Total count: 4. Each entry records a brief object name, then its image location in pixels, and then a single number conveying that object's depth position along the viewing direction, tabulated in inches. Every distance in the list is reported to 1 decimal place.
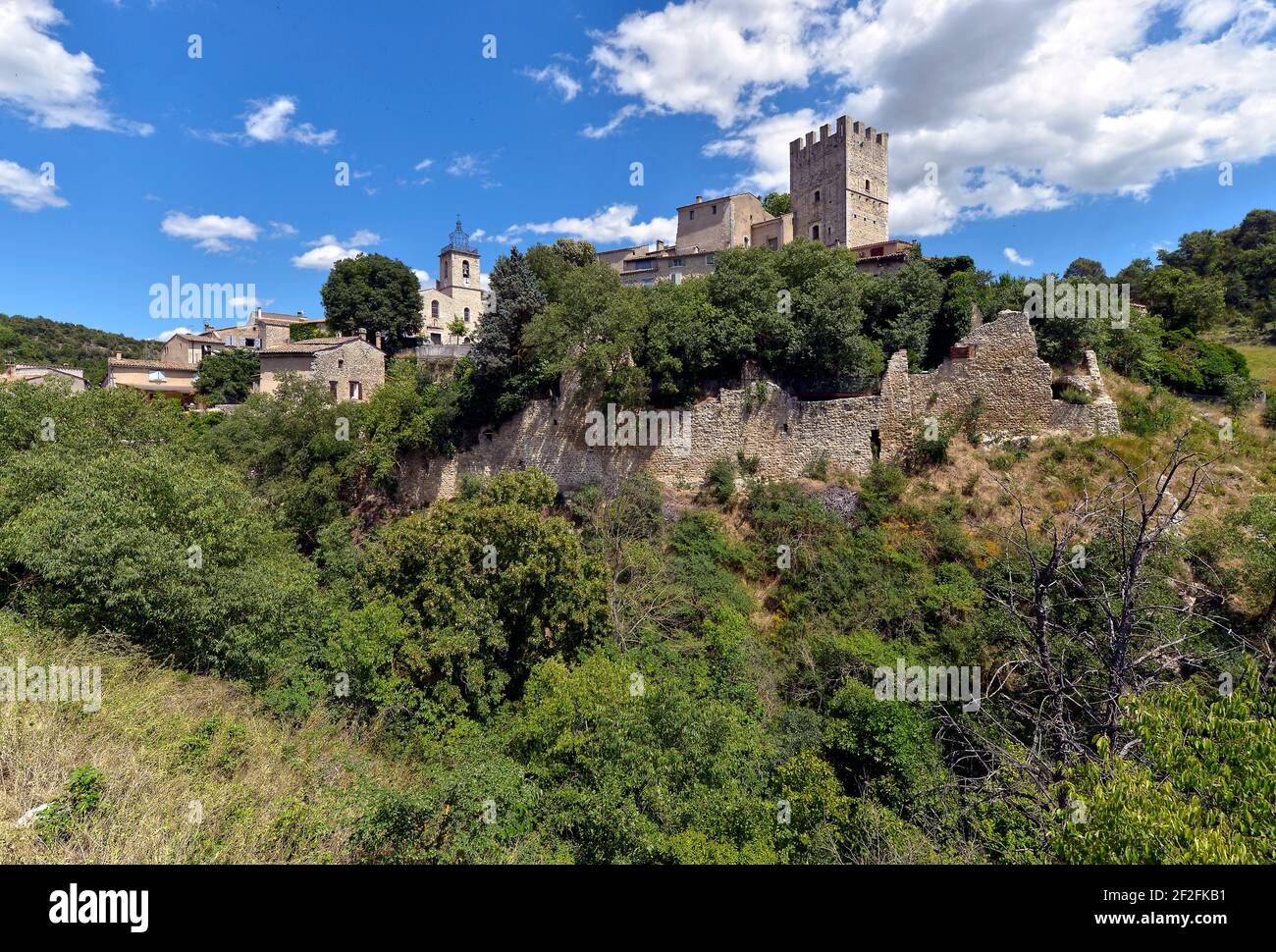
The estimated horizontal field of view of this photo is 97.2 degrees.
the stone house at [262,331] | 1596.9
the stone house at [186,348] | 1694.1
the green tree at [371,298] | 1437.0
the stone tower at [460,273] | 1871.3
